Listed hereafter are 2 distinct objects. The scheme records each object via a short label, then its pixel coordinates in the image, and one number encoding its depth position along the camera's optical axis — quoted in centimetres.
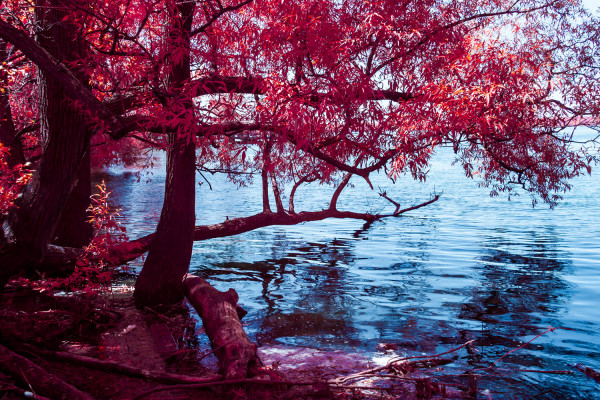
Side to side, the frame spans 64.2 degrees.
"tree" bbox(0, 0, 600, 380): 580
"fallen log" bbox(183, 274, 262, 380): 516
